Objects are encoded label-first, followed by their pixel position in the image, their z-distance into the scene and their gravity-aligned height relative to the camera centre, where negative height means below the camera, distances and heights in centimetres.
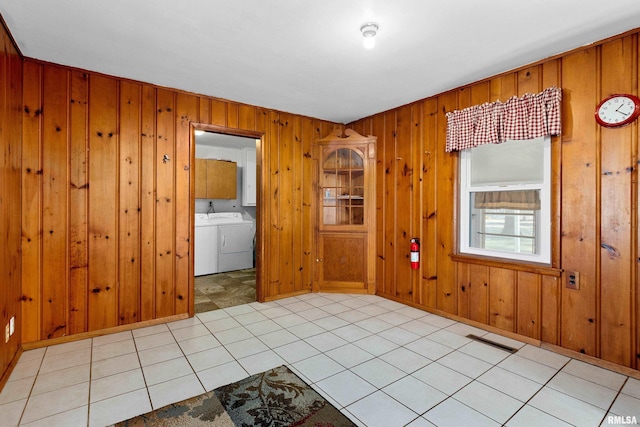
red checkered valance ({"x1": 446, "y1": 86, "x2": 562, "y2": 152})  260 +84
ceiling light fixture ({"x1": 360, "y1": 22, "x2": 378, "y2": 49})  217 +125
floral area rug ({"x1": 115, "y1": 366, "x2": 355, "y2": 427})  179 -116
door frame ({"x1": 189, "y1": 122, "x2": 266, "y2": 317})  345 +15
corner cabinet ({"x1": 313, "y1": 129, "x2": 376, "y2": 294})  428 +0
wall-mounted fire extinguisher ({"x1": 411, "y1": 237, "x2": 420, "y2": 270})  368 -45
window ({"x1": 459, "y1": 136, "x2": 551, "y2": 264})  277 +13
